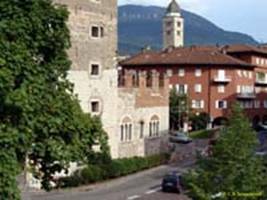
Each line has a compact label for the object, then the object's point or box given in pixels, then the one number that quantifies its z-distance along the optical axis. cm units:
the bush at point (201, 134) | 7962
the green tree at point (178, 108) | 8594
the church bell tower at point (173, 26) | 16609
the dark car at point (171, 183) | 4431
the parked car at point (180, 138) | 7335
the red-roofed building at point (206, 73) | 9688
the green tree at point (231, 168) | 2285
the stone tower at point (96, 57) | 4994
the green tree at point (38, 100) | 1986
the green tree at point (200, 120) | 9144
